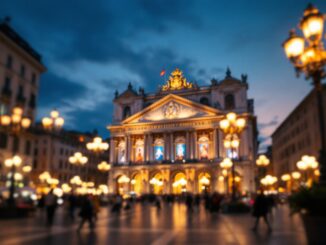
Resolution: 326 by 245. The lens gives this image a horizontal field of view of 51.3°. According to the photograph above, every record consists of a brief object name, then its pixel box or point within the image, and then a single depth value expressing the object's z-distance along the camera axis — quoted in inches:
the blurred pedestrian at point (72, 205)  878.4
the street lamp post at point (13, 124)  819.4
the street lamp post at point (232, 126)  971.3
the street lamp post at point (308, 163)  1309.1
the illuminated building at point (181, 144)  2354.8
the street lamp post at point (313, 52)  396.8
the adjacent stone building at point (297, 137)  2050.9
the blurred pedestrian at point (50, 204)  719.1
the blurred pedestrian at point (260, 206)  611.8
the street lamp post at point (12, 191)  808.3
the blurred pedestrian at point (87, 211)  590.9
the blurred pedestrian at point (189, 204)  1143.0
